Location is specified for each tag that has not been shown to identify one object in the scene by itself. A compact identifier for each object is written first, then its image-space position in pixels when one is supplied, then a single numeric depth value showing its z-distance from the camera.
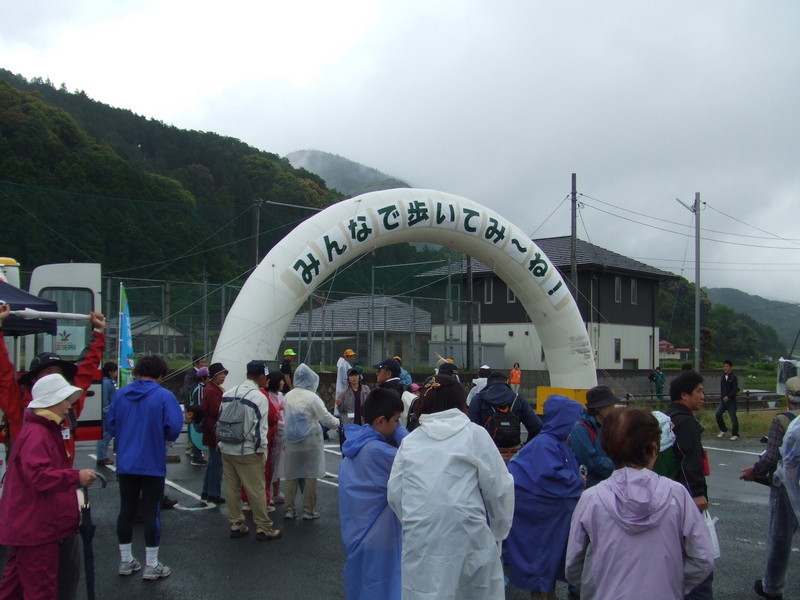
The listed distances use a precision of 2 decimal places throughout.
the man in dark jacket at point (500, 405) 6.39
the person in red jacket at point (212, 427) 7.50
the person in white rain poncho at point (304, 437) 7.34
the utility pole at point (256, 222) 18.72
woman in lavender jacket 2.82
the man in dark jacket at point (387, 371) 7.64
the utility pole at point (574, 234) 25.28
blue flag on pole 9.98
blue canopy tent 5.15
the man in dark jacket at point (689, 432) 4.31
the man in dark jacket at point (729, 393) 14.48
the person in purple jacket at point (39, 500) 3.84
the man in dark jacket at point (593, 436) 4.77
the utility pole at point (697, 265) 24.92
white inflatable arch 10.60
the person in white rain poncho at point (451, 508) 3.15
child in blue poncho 3.62
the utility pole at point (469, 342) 24.88
